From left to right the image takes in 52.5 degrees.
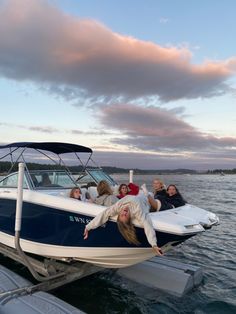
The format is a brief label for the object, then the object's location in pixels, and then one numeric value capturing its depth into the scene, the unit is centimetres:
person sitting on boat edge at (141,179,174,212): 435
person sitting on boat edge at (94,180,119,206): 447
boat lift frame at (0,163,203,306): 460
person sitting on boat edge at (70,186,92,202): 469
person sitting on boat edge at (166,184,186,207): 468
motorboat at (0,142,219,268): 392
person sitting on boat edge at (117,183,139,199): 463
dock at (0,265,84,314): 377
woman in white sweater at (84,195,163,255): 371
